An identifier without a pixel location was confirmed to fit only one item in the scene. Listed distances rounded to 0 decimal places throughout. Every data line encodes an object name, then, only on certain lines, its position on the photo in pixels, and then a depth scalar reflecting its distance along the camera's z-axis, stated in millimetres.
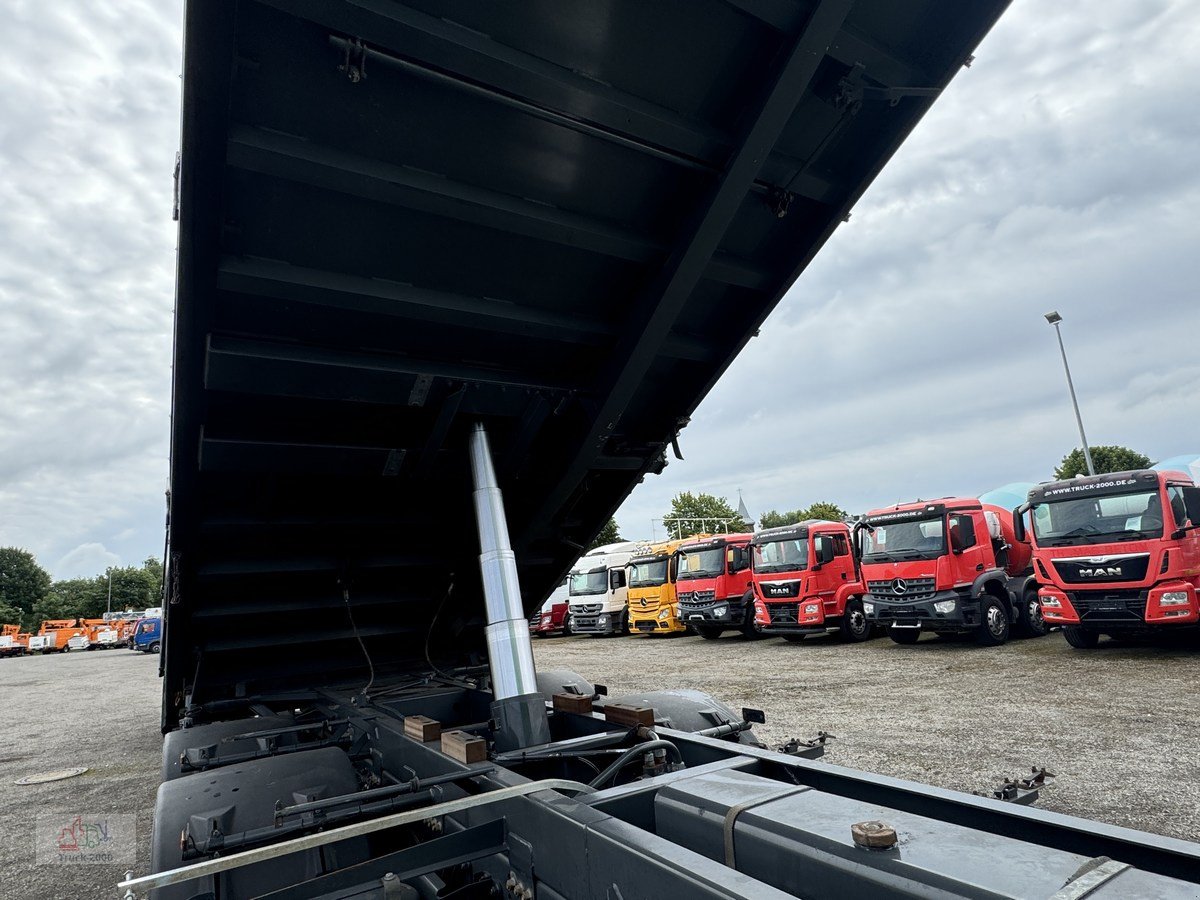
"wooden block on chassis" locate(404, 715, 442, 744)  2484
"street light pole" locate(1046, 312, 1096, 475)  18922
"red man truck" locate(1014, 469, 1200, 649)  8352
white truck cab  20328
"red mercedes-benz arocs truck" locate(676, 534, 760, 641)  15570
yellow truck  18406
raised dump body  1737
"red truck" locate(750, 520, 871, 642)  13141
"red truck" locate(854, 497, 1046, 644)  10773
